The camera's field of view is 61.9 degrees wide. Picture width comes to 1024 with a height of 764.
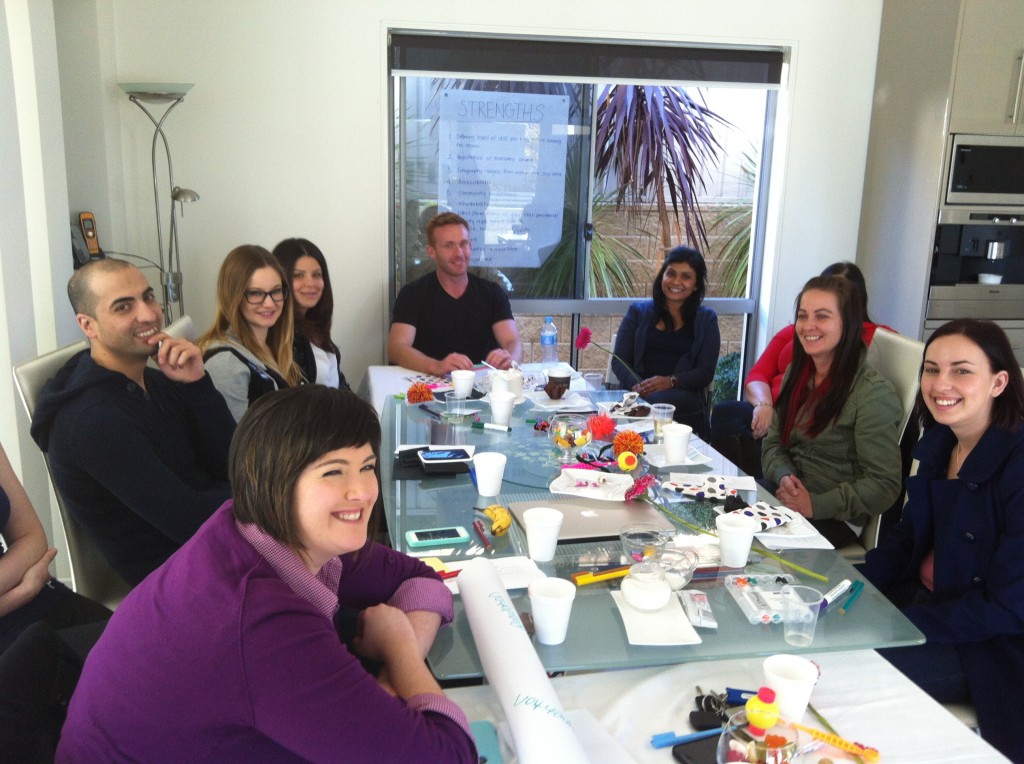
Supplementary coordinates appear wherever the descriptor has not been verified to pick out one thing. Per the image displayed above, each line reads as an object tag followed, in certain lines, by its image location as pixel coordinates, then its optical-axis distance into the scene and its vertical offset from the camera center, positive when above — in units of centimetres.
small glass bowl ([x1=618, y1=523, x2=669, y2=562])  154 -60
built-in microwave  376 +22
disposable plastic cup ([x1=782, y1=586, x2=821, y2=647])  134 -63
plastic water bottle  358 -58
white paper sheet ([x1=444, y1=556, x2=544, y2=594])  148 -64
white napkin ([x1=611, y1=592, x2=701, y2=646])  131 -64
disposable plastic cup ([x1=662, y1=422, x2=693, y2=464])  215 -57
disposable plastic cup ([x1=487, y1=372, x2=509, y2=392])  265 -54
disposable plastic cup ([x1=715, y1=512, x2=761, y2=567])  155 -58
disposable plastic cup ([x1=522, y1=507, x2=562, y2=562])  156 -58
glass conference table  129 -65
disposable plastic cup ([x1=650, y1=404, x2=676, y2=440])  239 -57
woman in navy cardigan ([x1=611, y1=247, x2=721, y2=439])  367 -57
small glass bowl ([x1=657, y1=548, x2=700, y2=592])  147 -60
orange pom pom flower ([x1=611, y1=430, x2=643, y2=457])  210 -56
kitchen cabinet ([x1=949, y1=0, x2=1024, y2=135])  362 +64
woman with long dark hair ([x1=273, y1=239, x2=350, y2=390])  315 -37
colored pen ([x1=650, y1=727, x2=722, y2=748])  112 -68
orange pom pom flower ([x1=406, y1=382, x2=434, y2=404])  276 -60
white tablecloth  112 -68
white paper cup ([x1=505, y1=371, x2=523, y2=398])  273 -55
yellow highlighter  151 -64
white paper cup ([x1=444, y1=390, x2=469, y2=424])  258 -62
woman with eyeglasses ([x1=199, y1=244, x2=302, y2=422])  245 -38
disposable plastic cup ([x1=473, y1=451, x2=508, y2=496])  191 -58
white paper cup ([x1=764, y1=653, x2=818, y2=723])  112 -61
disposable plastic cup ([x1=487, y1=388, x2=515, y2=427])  246 -56
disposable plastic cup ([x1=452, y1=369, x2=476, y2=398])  273 -55
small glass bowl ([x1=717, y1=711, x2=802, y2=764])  102 -63
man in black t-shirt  369 -46
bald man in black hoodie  176 -50
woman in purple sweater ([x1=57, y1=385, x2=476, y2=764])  95 -50
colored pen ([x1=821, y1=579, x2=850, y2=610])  146 -64
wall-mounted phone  325 -15
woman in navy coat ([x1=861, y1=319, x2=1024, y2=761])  159 -65
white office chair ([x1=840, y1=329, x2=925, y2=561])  240 -44
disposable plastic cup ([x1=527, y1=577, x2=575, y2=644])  129 -59
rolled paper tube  100 -59
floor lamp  342 +3
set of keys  116 -67
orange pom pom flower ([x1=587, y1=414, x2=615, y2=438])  231 -58
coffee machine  385 -21
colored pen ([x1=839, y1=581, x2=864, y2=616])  145 -65
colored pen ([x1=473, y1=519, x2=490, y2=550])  167 -64
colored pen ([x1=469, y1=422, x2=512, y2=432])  246 -63
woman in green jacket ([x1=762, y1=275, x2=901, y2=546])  231 -59
